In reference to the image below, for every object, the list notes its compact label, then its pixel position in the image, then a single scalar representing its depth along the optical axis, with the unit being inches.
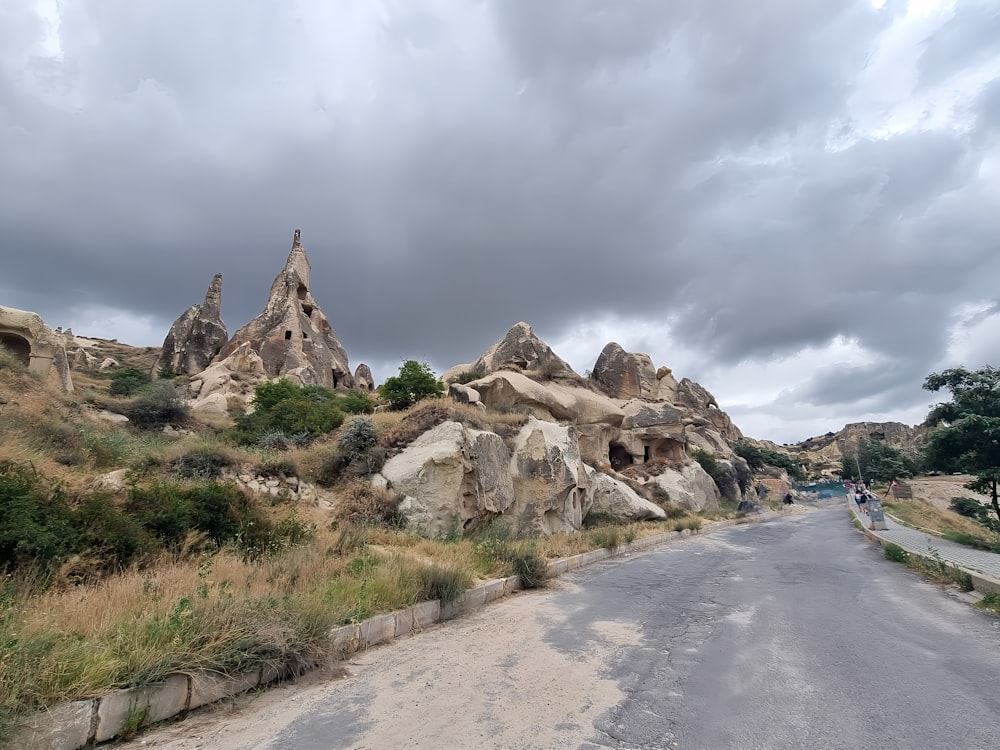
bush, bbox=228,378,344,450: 622.0
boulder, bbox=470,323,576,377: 1234.6
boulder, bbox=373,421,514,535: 457.4
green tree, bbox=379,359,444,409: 818.2
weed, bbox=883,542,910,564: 446.0
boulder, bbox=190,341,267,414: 1229.1
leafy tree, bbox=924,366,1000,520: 581.3
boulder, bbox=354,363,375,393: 2218.3
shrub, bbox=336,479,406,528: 409.7
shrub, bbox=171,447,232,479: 397.4
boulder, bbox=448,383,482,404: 799.1
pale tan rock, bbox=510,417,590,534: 591.5
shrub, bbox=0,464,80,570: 185.6
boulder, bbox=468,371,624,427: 944.3
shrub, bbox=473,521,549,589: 348.5
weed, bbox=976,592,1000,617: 256.1
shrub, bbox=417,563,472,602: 259.1
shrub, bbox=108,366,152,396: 1252.2
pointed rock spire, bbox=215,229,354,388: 1707.7
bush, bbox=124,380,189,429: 730.8
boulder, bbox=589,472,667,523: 808.3
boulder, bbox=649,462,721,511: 1136.7
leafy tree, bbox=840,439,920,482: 2122.7
